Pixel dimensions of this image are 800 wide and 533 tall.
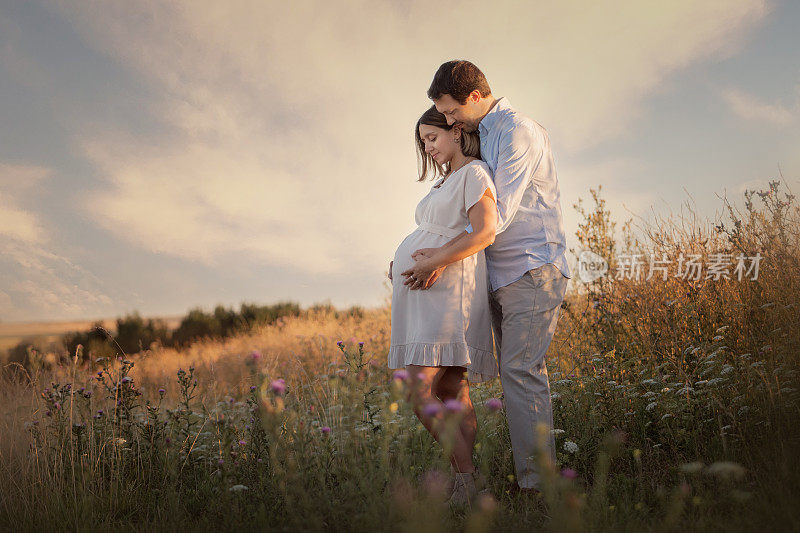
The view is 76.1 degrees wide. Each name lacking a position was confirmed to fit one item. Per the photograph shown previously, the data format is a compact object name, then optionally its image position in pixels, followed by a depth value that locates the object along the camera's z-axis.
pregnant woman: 2.63
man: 2.74
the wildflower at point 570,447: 2.89
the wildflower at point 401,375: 2.11
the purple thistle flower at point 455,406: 1.65
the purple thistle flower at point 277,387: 1.99
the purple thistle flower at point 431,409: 1.68
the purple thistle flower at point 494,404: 2.02
